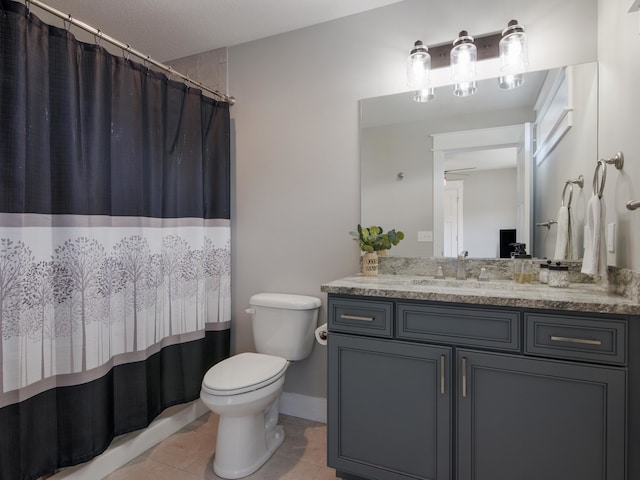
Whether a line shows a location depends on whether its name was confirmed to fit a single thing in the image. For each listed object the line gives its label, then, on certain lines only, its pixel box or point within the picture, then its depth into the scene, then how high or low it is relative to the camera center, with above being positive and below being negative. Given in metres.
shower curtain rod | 1.39 +0.94
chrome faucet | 1.86 -0.18
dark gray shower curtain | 1.34 -0.05
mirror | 1.72 +0.40
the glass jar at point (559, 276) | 1.58 -0.19
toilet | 1.65 -0.71
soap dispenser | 1.72 -0.15
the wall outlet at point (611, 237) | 1.42 -0.01
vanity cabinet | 1.20 -0.61
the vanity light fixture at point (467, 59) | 1.70 +0.92
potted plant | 1.99 -0.04
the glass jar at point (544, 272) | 1.66 -0.18
